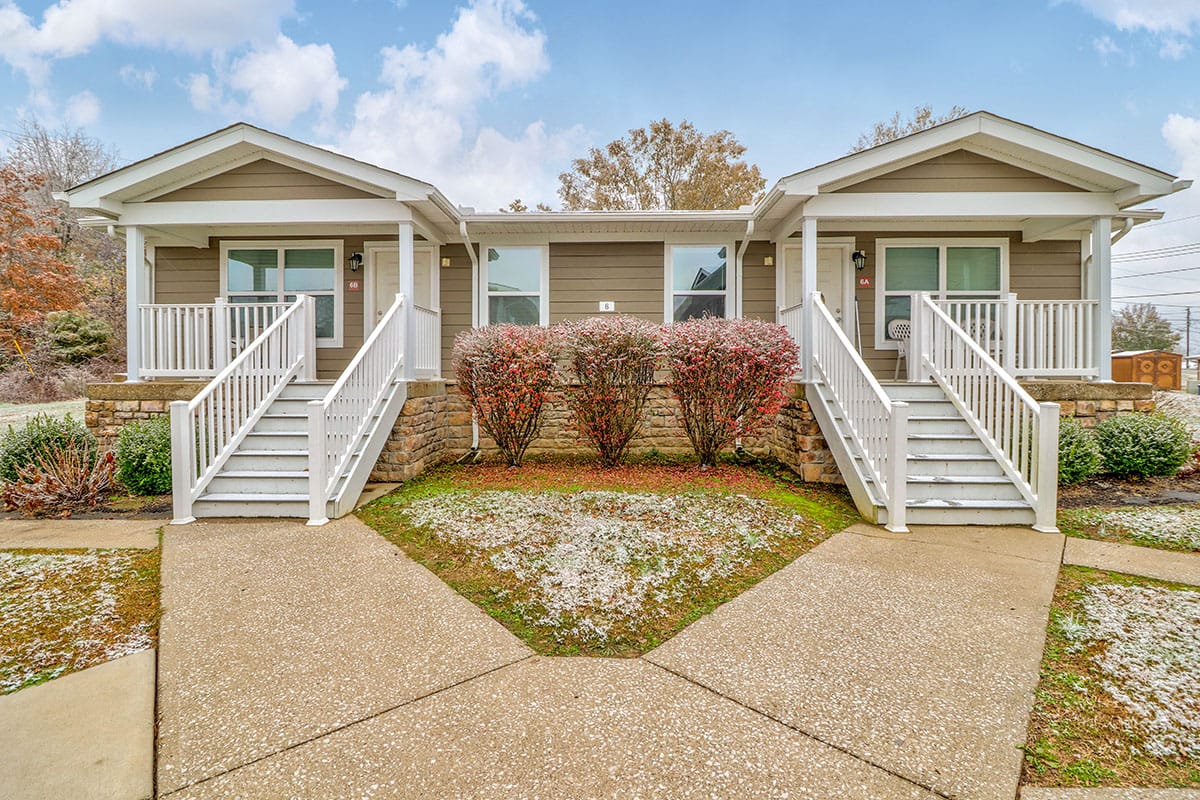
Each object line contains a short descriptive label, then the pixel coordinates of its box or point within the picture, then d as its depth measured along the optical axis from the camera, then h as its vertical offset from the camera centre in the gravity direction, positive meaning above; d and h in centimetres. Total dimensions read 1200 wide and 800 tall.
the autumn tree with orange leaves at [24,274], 1410 +303
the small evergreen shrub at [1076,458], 582 -67
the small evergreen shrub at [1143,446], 607 -57
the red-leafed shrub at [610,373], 608 +22
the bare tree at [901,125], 1730 +848
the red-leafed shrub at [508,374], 619 +20
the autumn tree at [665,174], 1861 +754
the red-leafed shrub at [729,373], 596 +21
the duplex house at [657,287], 498 +156
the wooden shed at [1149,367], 1694 +81
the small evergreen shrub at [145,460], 573 -70
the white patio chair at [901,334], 809 +86
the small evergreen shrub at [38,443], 606 -57
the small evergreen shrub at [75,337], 1499 +149
